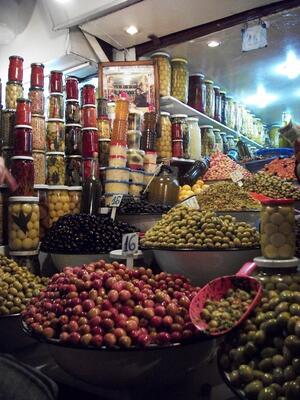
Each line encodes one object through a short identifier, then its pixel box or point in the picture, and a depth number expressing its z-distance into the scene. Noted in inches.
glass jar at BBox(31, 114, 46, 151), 103.3
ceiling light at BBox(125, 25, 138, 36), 128.8
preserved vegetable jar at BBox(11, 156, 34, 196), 94.8
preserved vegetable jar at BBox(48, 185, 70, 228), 104.6
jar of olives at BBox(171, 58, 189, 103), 141.2
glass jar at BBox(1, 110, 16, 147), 102.7
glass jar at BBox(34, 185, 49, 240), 102.0
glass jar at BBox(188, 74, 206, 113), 153.7
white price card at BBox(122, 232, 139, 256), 69.3
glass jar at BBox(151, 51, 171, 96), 135.2
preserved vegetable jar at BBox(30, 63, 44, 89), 107.3
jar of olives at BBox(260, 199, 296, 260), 52.6
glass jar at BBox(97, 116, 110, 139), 118.3
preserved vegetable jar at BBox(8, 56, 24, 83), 105.2
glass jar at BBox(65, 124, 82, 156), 111.0
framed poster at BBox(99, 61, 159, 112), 131.1
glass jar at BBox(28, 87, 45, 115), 105.0
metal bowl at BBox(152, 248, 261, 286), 66.2
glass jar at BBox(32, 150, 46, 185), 102.7
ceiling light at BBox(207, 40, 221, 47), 132.9
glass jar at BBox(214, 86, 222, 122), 165.9
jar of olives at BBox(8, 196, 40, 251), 93.5
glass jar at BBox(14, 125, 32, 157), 96.4
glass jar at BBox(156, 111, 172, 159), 133.4
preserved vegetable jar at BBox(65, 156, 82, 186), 108.7
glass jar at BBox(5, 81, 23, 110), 104.3
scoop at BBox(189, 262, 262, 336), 49.7
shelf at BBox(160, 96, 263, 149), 137.1
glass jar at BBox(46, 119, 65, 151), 107.1
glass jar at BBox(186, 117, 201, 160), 144.8
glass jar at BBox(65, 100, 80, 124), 112.8
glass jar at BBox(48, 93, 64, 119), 109.3
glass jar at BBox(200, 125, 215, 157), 159.8
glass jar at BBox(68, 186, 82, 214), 107.3
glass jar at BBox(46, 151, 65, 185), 106.1
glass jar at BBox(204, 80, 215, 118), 160.1
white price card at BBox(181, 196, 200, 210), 90.2
